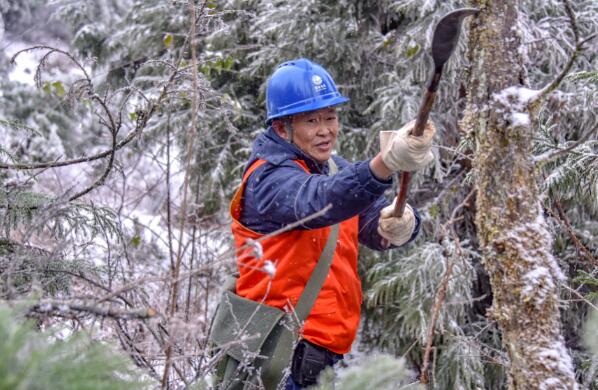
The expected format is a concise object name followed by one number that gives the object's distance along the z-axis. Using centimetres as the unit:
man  251
